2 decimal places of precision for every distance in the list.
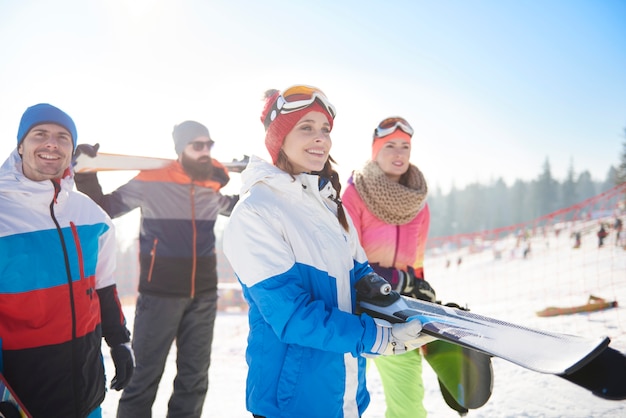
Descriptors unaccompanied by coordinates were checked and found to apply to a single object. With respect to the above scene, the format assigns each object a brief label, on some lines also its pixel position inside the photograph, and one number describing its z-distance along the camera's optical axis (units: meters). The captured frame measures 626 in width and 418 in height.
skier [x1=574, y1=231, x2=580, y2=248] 20.63
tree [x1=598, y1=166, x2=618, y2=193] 73.12
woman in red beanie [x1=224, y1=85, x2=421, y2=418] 1.30
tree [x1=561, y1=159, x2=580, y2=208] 58.58
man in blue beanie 1.70
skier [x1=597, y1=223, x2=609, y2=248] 17.66
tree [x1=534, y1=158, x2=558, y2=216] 59.16
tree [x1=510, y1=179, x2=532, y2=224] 63.75
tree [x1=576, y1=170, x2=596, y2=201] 69.69
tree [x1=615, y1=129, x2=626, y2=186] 41.39
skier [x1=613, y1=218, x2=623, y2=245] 17.45
